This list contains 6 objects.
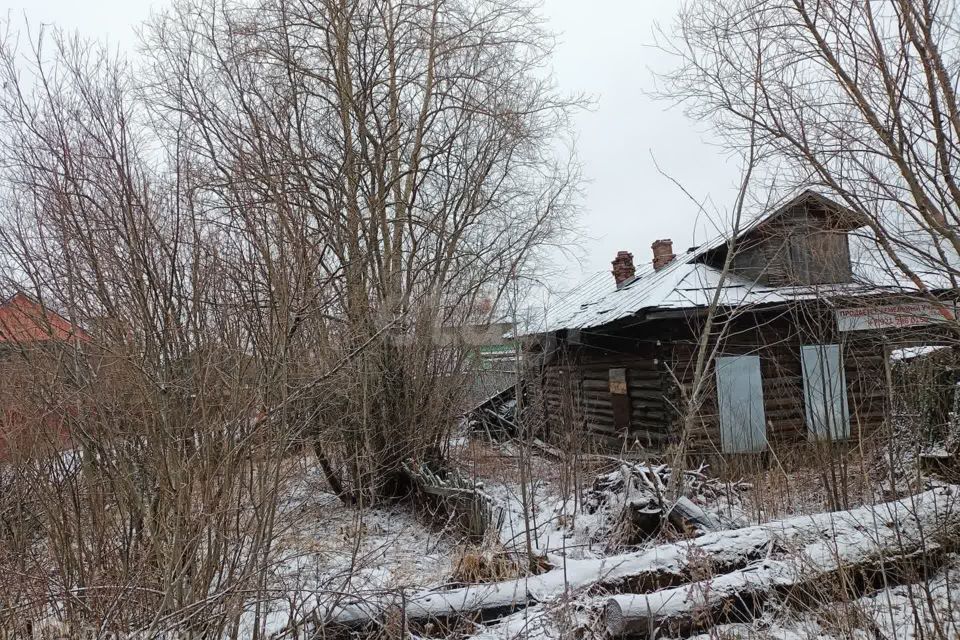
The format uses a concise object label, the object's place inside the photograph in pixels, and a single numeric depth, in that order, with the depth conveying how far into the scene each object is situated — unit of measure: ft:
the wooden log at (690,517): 19.02
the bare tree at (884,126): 15.25
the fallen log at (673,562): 13.65
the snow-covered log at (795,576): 12.66
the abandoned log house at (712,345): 20.72
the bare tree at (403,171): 28.58
